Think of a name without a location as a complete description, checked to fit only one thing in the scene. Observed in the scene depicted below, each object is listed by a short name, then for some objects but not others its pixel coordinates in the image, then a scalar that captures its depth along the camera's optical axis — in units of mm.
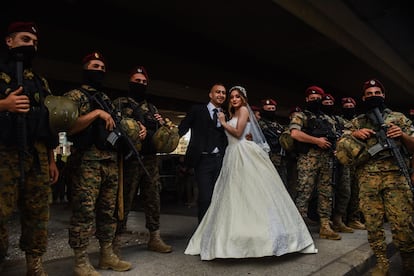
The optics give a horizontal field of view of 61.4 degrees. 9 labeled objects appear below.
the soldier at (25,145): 2320
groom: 4043
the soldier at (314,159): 4508
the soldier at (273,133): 5836
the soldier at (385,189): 3076
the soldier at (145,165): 3531
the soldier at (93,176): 2799
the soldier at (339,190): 4973
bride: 3105
